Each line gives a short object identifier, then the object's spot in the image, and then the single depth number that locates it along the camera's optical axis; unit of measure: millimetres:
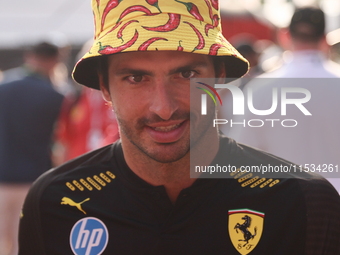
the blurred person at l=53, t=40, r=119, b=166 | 4625
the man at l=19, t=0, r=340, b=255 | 1867
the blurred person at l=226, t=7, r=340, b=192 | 3014
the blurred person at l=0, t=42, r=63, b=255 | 4738
